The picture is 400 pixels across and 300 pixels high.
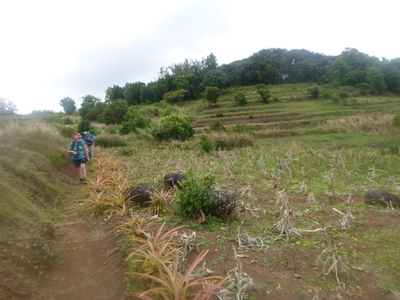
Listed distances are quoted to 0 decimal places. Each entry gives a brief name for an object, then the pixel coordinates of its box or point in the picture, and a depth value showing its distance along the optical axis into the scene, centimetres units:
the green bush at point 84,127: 2228
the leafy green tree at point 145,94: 5494
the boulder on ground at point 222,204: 445
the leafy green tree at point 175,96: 4925
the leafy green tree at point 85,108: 4069
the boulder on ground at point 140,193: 532
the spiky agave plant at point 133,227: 378
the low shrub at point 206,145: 1434
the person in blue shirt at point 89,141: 1118
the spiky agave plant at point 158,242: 318
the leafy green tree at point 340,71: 4467
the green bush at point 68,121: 3154
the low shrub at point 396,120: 1871
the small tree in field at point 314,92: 3681
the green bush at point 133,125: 2350
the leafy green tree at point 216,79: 4934
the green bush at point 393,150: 1091
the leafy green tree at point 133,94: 5594
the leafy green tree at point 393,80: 4084
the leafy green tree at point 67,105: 5375
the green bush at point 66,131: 1703
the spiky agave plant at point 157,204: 492
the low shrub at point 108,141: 1871
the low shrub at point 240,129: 1796
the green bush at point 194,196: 441
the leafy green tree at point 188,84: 5079
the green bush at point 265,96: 3738
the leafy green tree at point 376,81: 3862
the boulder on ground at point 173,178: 635
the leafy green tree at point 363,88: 3825
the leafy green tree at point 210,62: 6412
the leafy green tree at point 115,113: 3195
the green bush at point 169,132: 2005
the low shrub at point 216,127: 2000
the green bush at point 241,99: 3756
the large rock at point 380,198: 506
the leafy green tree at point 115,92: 6089
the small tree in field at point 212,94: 4016
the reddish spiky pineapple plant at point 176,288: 223
